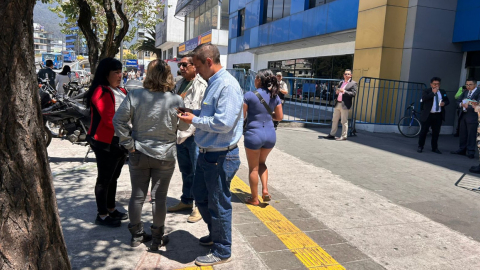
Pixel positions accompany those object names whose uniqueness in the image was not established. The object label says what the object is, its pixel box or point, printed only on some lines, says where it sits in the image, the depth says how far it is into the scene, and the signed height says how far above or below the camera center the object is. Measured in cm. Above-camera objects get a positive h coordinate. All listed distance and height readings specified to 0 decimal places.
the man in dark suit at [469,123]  857 -69
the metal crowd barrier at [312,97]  1298 -46
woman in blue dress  457 -51
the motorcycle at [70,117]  682 -85
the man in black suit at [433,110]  877 -45
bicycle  1141 -107
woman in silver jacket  331 -52
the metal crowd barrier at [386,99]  1206 -32
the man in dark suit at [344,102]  1005 -42
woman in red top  382 -59
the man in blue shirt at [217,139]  312 -51
